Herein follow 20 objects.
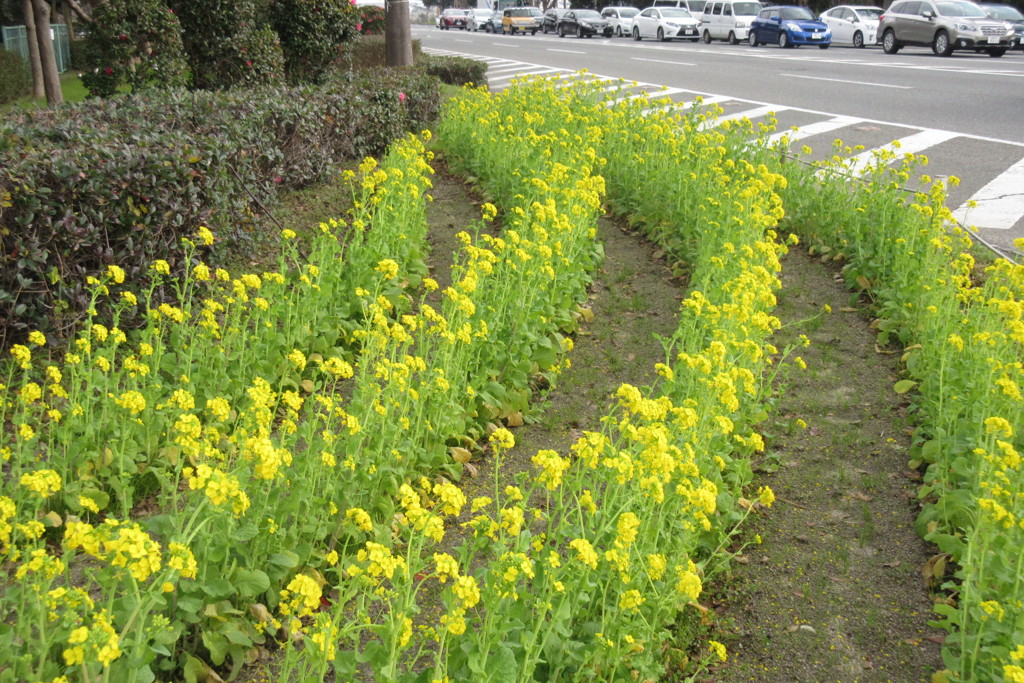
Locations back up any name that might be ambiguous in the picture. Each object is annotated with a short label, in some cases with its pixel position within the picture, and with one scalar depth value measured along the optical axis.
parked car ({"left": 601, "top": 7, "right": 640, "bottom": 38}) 40.78
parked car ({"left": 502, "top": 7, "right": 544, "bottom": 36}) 48.22
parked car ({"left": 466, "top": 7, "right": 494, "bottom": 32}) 55.33
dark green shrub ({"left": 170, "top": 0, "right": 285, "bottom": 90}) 10.62
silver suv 25.66
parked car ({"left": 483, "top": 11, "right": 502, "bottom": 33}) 51.81
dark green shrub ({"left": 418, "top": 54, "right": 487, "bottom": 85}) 17.36
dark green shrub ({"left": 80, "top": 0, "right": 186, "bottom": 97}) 9.48
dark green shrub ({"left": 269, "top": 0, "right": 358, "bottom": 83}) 12.45
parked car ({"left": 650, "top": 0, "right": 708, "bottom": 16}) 39.91
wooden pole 14.02
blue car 31.12
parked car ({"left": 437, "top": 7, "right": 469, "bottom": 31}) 59.93
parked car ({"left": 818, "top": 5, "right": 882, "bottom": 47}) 32.06
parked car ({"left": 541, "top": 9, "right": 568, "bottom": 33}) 49.38
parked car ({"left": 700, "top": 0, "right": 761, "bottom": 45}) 34.06
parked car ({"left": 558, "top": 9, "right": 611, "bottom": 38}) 41.94
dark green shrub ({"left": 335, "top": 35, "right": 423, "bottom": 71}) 18.64
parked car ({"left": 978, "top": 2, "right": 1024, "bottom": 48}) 27.35
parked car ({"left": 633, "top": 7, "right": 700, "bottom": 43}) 36.53
